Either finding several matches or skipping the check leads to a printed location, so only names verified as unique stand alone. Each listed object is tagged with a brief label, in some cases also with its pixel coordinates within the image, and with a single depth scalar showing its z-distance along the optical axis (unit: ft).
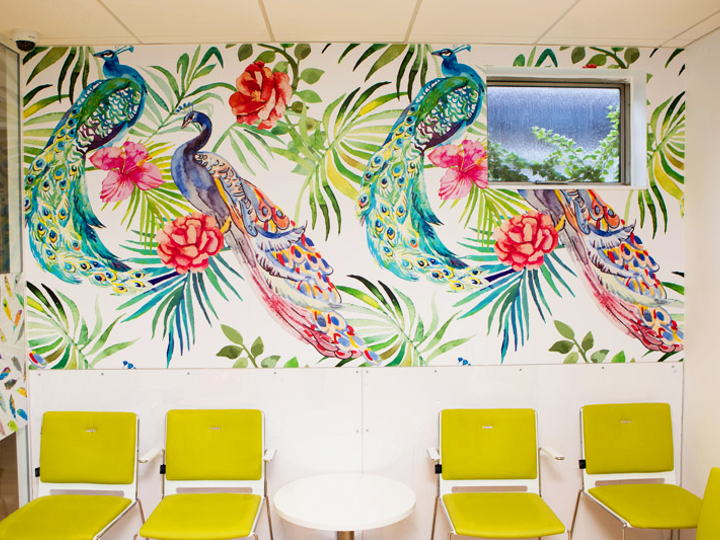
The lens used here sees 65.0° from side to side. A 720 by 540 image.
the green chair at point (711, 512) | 7.71
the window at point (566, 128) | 10.88
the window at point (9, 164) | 9.73
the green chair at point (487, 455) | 9.78
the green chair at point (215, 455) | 9.73
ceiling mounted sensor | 9.25
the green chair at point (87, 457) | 9.75
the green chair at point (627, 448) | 10.11
